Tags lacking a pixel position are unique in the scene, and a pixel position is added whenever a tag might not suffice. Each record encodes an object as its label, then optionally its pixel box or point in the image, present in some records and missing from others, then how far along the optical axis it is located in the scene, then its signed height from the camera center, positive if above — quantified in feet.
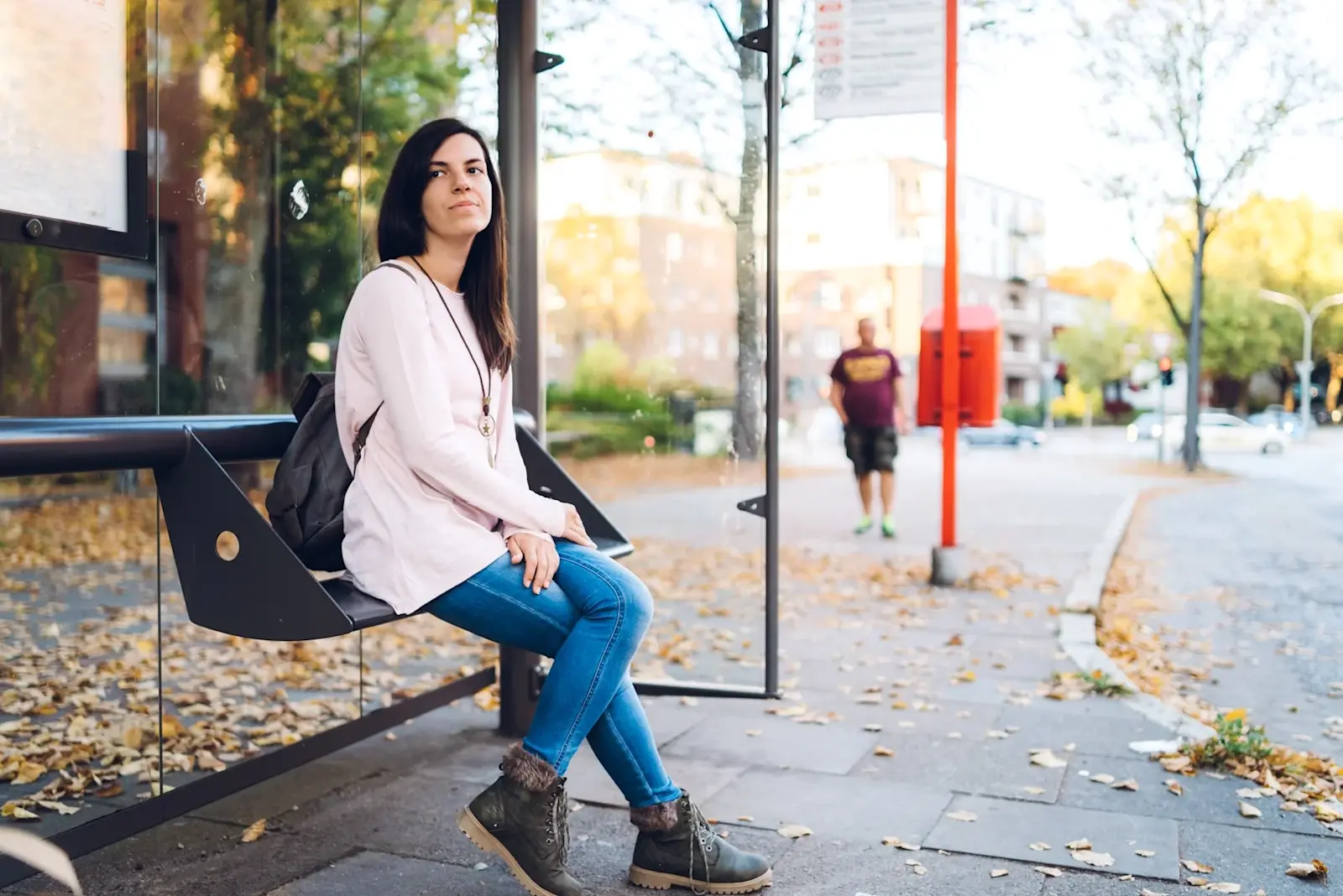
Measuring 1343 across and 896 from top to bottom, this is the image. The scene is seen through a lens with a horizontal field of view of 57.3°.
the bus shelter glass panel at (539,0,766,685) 14.28 +1.40
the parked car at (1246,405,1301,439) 146.10 -7.13
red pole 26.55 +0.01
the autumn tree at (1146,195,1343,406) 113.50 +7.60
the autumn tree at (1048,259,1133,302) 261.65 +19.79
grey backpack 9.66 -1.00
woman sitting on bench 9.14 -1.40
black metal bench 8.58 -1.21
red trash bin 27.22 -0.06
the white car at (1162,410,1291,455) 123.85 -7.46
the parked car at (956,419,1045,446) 147.95 -8.81
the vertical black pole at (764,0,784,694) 13.23 +0.12
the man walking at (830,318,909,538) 35.88 -1.13
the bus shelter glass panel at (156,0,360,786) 12.29 +1.44
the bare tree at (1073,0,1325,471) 63.10 +14.86
